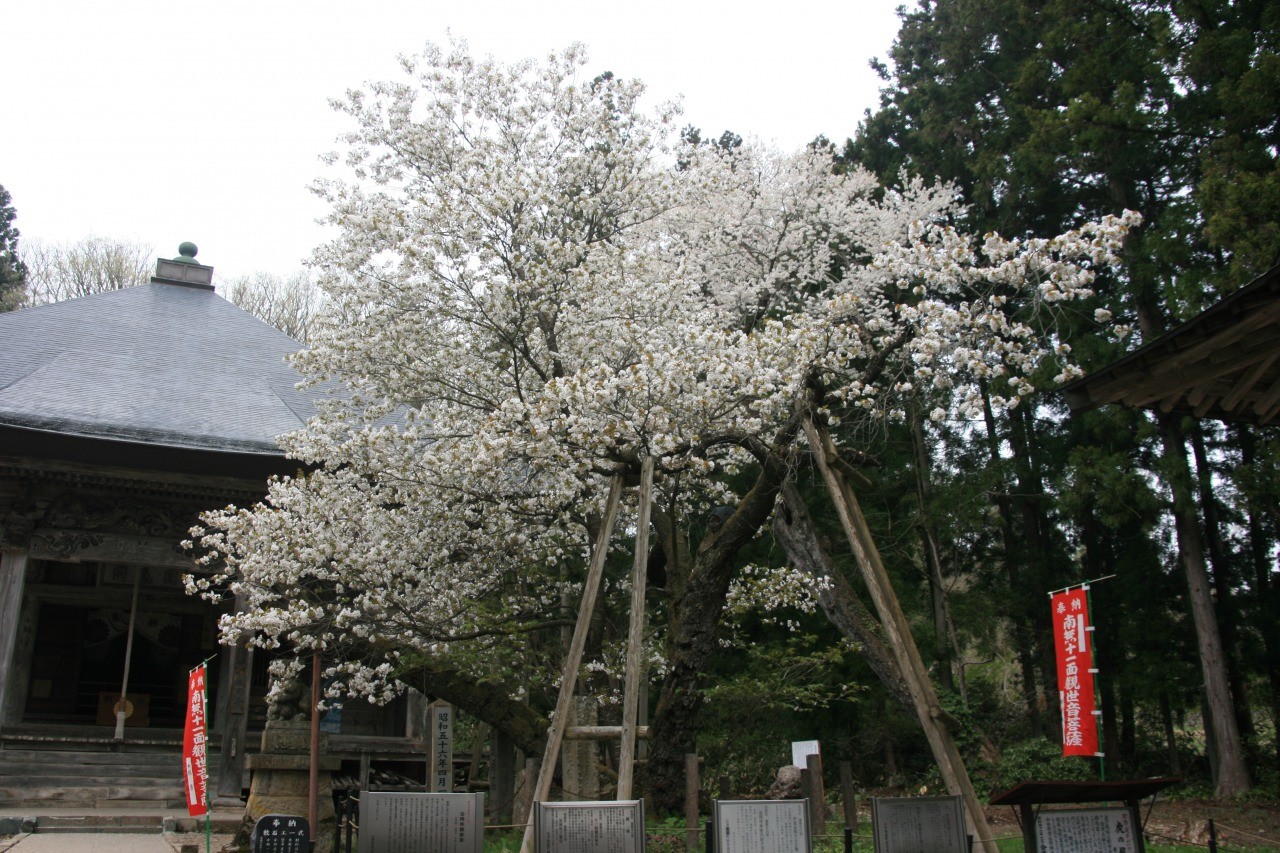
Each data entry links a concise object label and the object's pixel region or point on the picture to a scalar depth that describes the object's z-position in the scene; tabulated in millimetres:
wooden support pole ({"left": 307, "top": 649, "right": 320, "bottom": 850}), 8211
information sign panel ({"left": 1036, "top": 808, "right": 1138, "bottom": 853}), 5594
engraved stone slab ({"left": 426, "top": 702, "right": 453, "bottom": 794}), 9477
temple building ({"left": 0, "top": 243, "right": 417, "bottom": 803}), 10898
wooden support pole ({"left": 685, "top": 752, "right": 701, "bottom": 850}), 7473
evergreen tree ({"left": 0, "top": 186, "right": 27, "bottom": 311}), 25609
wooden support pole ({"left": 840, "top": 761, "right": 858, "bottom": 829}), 9044
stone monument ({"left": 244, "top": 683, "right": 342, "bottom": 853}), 9492
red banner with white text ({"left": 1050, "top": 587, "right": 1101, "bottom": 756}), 8688
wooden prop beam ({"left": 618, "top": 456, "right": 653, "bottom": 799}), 6445
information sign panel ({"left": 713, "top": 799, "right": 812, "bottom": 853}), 5688
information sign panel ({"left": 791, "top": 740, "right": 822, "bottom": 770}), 9509
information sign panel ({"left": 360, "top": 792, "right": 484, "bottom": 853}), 5980
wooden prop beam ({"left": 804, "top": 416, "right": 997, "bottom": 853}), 5887
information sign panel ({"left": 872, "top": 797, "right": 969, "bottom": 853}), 5613
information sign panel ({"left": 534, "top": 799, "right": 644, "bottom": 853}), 5551
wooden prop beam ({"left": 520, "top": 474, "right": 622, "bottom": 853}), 6289
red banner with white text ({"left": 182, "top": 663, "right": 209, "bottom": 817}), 8227
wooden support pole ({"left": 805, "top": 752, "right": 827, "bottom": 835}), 8953
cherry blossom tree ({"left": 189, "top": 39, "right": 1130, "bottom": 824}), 7715
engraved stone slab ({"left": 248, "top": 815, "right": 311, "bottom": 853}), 6902
